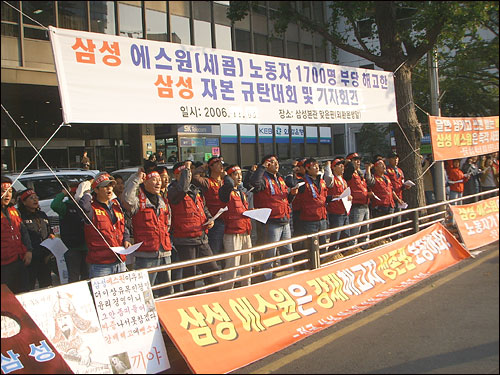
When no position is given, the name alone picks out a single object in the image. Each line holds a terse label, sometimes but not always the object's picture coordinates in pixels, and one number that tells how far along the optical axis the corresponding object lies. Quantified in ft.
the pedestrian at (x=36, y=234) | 18.74
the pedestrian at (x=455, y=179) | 36.68
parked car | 29.25
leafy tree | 28.14
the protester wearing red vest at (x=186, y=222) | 18.37
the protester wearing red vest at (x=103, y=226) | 15.88
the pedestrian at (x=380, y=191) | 28.45
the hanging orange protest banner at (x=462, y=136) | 29.43
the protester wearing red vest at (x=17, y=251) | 16.12
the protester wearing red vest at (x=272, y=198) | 21.52
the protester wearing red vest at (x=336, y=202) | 25.29
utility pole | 31.86
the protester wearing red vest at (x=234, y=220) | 19.99
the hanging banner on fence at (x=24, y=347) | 10.55
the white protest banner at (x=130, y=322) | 12.07
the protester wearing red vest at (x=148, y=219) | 16.79
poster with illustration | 11.07
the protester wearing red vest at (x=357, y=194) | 26.71
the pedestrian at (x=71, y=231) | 18.75
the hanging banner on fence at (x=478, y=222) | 28.45
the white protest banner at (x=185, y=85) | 13.56
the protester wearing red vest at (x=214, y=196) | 21.52
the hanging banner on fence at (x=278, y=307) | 13.20
